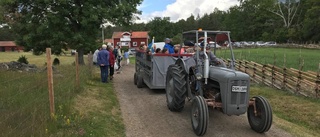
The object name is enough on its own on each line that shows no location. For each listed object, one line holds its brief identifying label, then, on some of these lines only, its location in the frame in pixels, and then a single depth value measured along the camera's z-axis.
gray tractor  4.61
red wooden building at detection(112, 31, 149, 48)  58.85
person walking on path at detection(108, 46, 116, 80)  10.83
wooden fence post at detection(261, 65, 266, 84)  10.00
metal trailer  8.08
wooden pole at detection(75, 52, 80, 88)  7.58
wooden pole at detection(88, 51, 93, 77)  11.33
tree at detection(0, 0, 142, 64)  17.30
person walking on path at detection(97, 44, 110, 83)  9.92
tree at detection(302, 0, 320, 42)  46.46
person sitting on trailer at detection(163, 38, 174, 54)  8.91
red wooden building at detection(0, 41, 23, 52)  73.02
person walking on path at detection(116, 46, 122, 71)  14.69
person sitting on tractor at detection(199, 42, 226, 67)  5.70
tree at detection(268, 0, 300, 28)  57.36
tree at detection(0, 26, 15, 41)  79.78
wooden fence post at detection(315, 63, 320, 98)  7.30
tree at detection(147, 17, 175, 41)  65.16
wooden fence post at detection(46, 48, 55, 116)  4.67
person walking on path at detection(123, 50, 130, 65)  18.93
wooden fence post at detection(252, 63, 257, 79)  10.76
